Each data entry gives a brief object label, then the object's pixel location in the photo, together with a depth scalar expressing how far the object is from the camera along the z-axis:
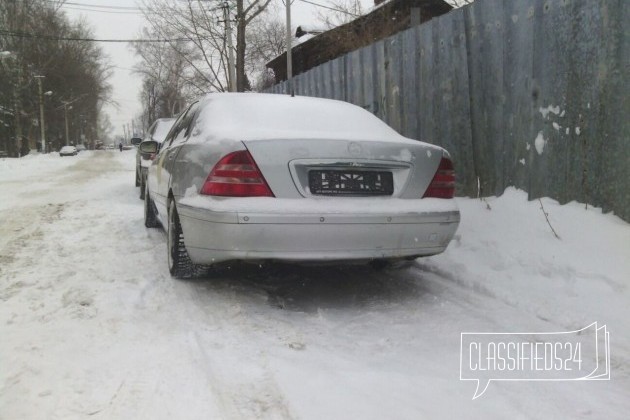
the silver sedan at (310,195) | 2.70
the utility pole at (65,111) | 53.60
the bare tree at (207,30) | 18.83
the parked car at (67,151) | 45.67
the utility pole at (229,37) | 19.84
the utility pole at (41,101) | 40.72
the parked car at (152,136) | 8.02
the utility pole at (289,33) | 19.28
